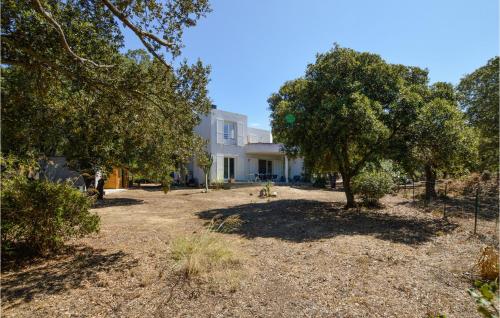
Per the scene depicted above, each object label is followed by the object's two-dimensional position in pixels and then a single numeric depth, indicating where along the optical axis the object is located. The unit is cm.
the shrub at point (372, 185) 1251
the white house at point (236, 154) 2517
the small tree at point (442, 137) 879
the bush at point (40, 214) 477
